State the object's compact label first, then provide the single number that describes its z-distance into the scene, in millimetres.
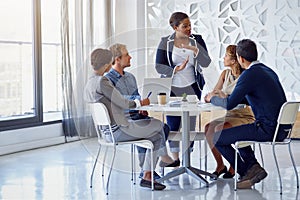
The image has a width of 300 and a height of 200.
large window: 6363
